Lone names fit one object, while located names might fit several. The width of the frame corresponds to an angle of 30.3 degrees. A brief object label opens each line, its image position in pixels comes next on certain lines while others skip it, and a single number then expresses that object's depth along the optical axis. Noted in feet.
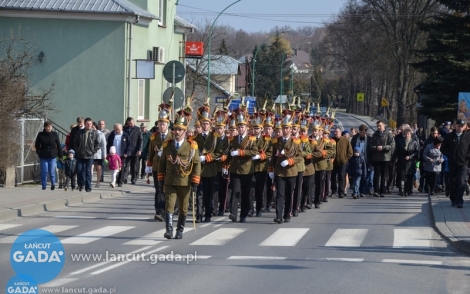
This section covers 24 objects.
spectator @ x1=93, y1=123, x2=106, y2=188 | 77.07
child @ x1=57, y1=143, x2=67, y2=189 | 76.48
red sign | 142.41
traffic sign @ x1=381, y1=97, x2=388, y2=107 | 214.90
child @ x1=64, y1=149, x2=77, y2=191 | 75.00
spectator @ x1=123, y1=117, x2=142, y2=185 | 84.58
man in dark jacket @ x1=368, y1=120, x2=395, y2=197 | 79.92
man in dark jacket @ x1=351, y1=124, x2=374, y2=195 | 80.38
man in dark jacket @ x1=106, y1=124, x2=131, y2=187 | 82.79
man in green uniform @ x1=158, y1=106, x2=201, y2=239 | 46.70
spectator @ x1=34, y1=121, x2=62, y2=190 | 72.69
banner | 97.29
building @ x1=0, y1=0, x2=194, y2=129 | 109.50
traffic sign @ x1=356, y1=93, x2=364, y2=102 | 261.79
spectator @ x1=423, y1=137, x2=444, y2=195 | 78.95
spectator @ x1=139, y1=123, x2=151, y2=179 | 85.20
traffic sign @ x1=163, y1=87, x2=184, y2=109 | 87.61
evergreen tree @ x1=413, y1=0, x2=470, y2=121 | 125.90
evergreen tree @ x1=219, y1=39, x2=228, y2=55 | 253.16
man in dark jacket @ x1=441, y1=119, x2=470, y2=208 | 63.16
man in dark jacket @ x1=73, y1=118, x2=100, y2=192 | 73.51
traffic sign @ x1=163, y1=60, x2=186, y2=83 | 87.20
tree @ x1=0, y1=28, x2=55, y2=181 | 73.20
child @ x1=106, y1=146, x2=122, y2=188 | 80.02
